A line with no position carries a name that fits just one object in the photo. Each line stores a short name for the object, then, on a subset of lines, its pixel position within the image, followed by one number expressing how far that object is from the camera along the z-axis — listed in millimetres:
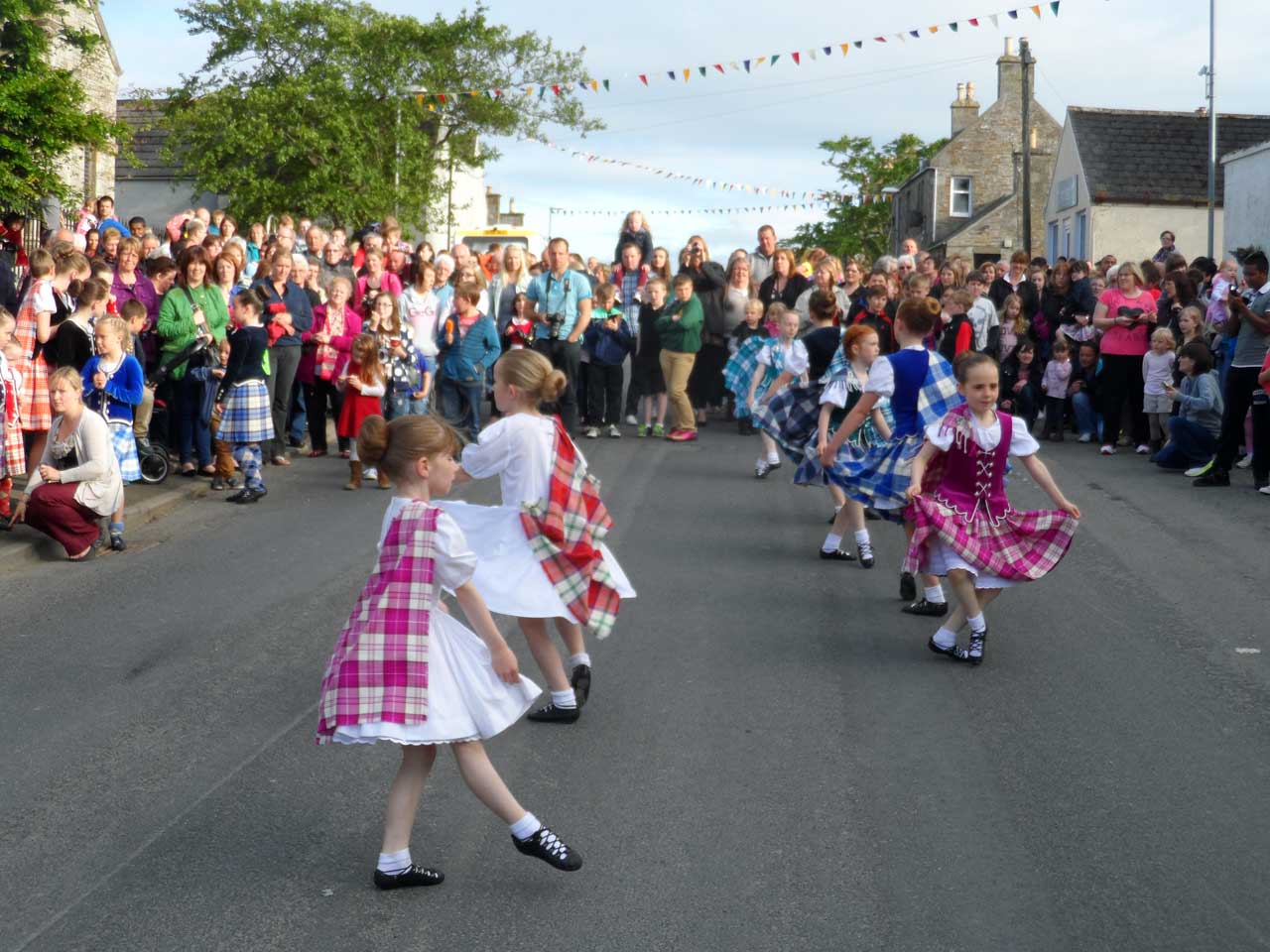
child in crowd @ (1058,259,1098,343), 18438
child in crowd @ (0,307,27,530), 11125
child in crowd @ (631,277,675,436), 17688
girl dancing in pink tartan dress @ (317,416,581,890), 4680
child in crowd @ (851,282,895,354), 16188
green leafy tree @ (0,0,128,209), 18219
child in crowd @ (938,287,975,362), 14969
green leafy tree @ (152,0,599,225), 46000
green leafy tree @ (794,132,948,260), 78375
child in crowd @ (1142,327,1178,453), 16297
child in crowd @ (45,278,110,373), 12211
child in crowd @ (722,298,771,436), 16062
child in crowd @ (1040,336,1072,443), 17859
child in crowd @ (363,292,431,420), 14203
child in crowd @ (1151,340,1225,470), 15117
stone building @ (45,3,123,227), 39188
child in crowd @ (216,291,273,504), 12820
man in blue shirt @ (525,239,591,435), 17328
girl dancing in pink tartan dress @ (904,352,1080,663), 7625
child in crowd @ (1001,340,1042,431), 18516
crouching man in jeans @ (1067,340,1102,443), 17766
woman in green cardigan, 13781
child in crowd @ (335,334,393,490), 13867
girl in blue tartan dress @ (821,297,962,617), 9219
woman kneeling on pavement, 10383
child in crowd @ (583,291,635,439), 17594
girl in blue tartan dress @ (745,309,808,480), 14492
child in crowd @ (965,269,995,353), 18094
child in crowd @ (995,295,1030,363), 18641
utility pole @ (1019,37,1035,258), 37344
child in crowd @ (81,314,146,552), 11672
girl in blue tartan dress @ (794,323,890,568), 10203
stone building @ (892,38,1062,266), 61062
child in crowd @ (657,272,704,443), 17297
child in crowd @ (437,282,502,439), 16016
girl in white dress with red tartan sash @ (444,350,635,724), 6426
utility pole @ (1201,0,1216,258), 32781
